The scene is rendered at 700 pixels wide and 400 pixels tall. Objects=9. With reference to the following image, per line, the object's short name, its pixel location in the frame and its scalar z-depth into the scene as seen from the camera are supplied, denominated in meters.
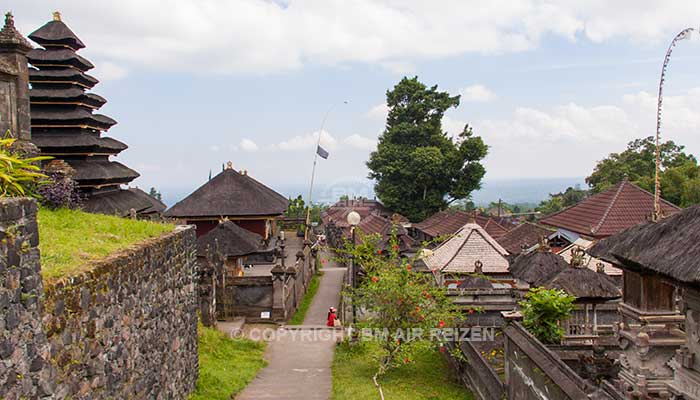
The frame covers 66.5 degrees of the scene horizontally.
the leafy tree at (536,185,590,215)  59.85
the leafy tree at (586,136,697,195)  45.41
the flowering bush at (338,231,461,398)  10.18
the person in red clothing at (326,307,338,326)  15.18
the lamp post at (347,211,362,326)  12.60
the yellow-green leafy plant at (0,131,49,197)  4.09
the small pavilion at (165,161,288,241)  26.00
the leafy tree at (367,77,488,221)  40.41
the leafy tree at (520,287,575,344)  8.73
